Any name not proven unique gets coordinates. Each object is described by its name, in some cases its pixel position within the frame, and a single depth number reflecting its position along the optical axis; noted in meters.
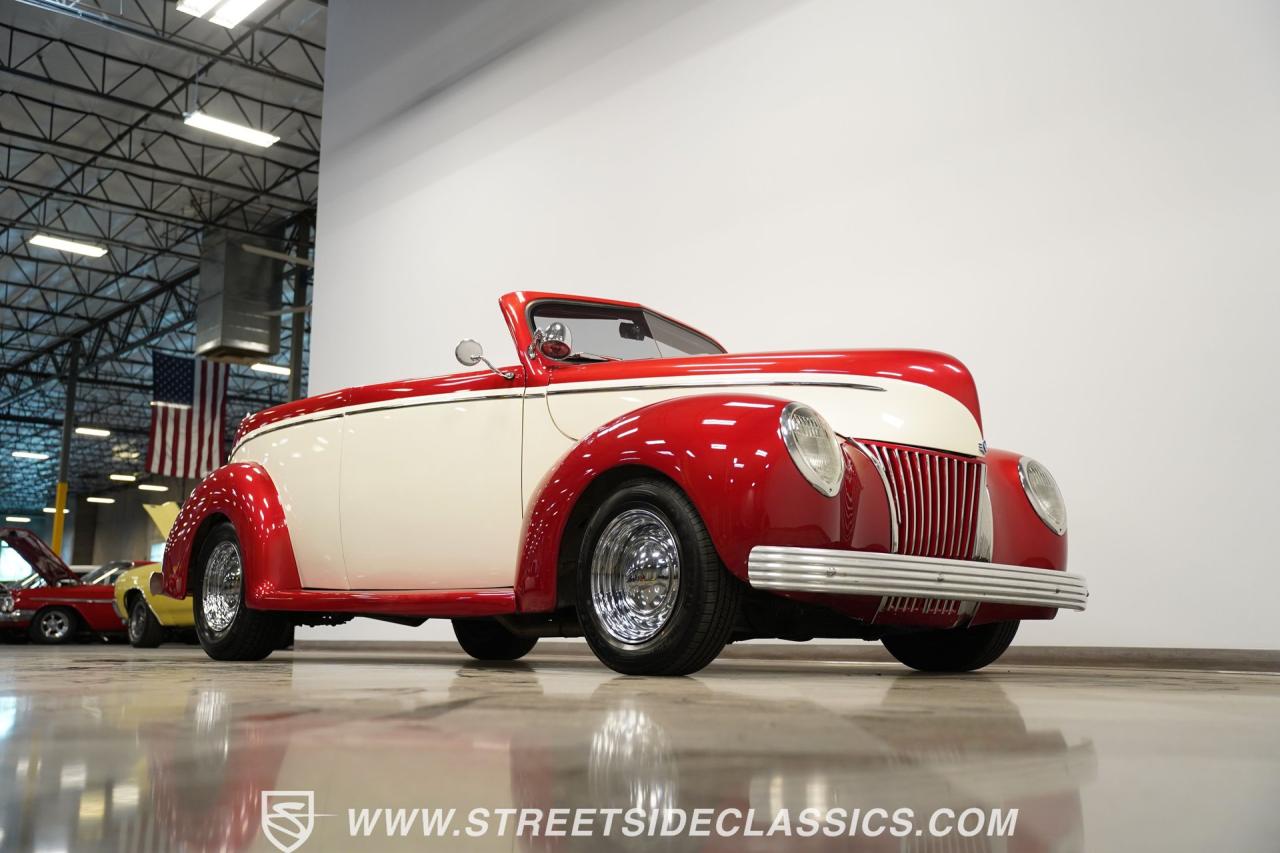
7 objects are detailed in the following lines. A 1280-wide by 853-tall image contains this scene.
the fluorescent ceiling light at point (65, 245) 18.03
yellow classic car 11.20
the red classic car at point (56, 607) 14.06
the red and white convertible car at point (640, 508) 3.15
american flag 18.11
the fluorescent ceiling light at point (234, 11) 9.50
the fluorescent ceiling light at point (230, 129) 13.26
